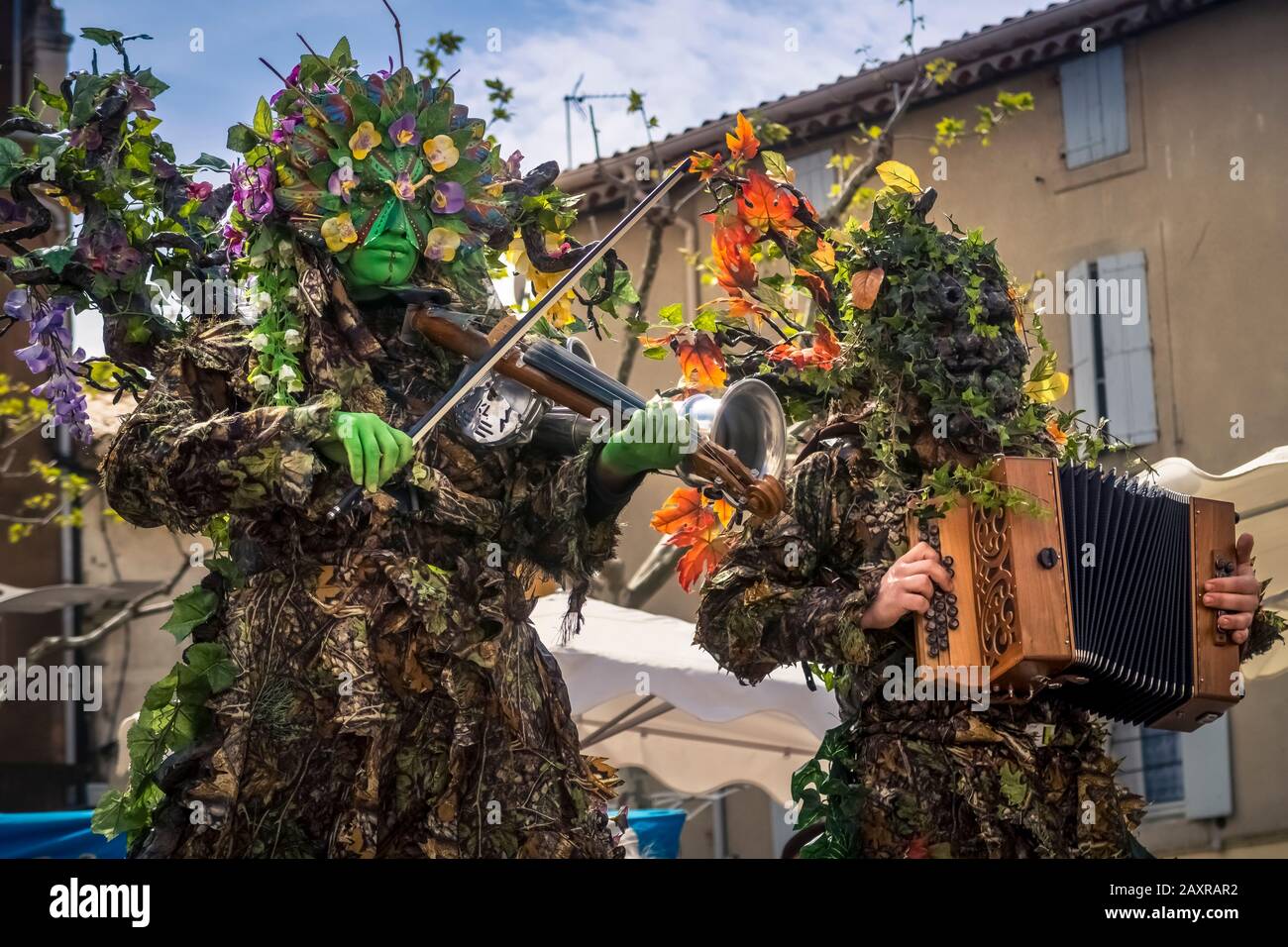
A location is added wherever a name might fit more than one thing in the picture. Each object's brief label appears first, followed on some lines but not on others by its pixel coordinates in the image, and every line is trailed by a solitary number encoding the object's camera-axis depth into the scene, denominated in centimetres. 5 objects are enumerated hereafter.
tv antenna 1073
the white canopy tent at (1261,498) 696
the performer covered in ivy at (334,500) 414
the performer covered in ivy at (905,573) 434
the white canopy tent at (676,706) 816
